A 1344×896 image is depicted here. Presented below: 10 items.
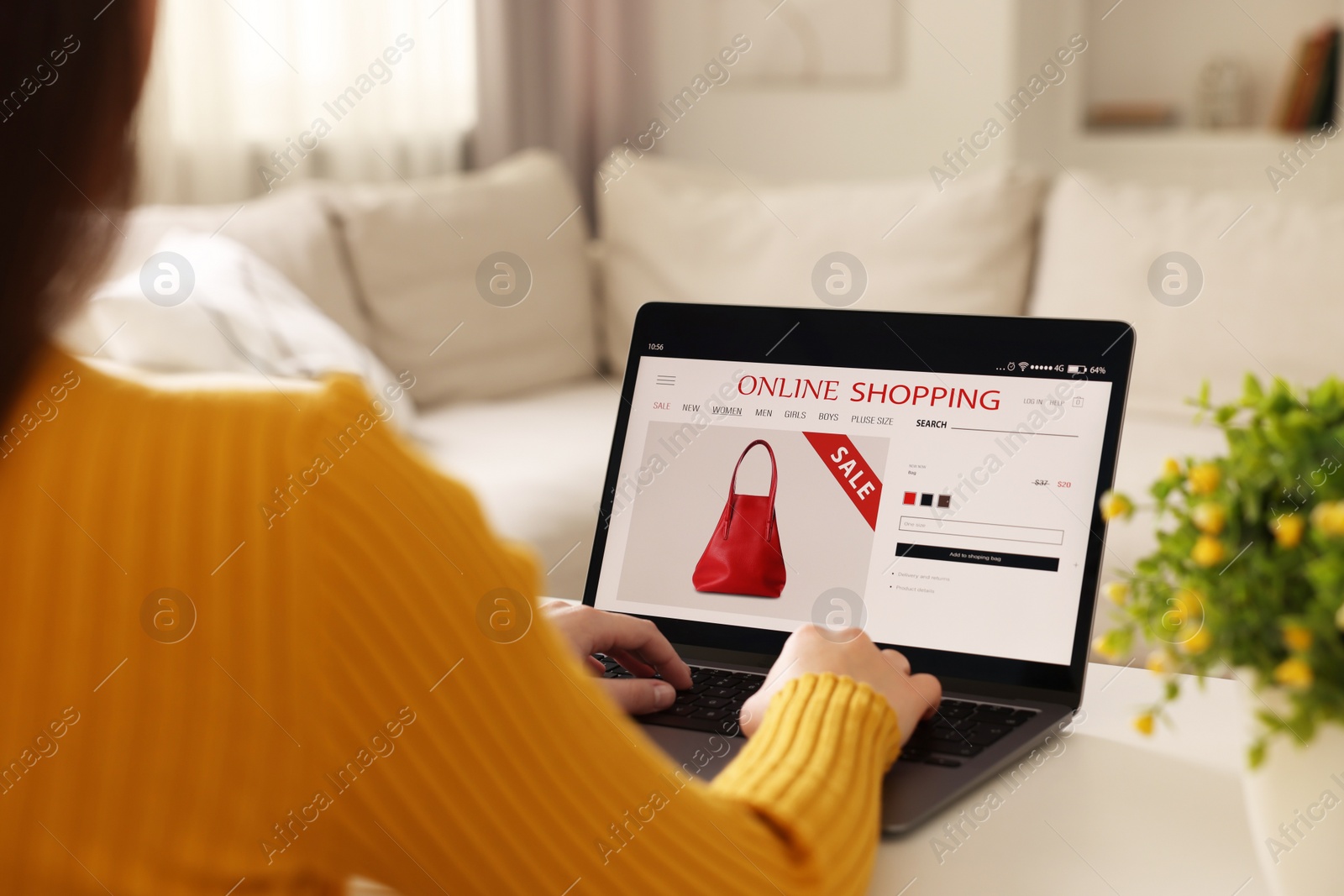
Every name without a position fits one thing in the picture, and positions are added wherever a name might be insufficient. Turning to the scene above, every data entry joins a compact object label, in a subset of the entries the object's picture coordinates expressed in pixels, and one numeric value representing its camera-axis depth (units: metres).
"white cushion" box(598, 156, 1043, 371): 2.38
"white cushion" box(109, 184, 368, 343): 2.30
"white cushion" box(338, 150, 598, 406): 2.51
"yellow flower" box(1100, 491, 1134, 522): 0.52
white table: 0.61
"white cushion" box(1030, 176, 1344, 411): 2.10
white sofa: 2.10
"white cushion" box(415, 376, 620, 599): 1.96
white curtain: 2.88
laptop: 0.83
